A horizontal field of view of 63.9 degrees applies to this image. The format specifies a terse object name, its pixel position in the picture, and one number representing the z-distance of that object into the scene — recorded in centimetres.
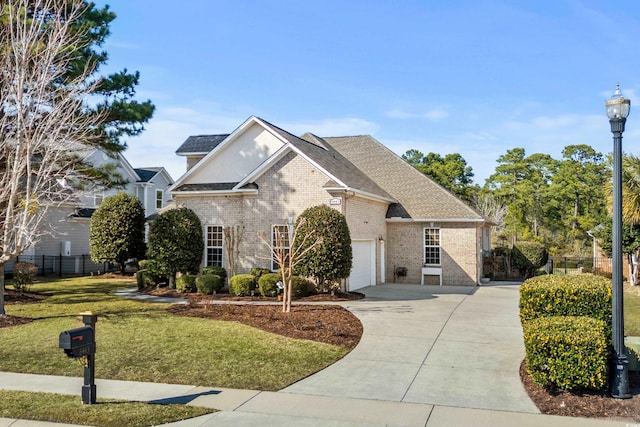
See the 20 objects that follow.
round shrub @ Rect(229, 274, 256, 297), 1842
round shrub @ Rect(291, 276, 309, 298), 1765
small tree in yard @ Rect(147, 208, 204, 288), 1969
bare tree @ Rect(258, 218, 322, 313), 1452
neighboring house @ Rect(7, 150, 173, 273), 2948
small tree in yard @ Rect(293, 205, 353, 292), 1733
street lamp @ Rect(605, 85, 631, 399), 754
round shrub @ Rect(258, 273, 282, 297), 1781
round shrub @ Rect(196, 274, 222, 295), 1878
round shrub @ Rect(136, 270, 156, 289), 2053
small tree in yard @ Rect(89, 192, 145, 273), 2628
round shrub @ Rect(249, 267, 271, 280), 1897
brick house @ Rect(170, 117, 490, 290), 1970
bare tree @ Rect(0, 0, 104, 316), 1301
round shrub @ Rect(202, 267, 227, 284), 1980
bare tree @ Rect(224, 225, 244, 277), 2002
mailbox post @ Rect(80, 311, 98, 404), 726
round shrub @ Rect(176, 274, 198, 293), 1928
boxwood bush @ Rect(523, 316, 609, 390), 727
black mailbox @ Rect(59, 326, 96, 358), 688
